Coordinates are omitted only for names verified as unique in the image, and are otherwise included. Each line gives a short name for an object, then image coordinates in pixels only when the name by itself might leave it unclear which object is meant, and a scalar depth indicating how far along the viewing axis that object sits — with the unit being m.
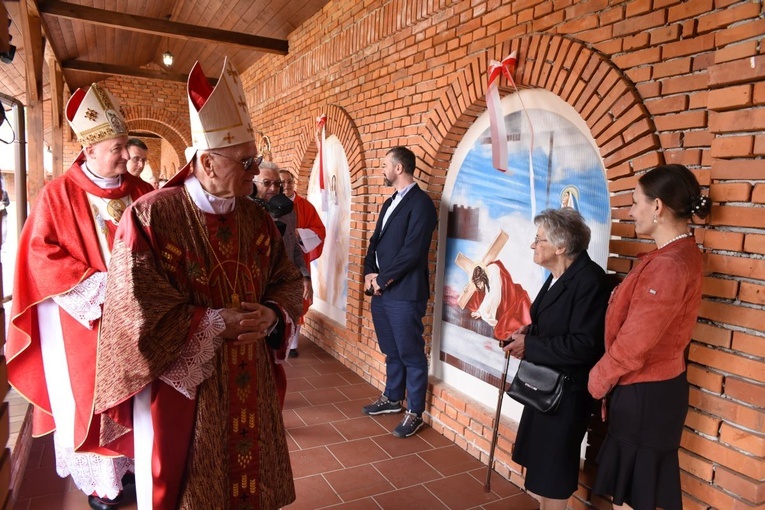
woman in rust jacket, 1.96
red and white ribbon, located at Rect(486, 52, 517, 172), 3.21
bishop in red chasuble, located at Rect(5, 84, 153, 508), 2.51
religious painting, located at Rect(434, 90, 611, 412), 2.94
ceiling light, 8.62
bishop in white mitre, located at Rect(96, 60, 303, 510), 1.76
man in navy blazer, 3.71
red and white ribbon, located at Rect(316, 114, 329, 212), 5.86
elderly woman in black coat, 2.31
